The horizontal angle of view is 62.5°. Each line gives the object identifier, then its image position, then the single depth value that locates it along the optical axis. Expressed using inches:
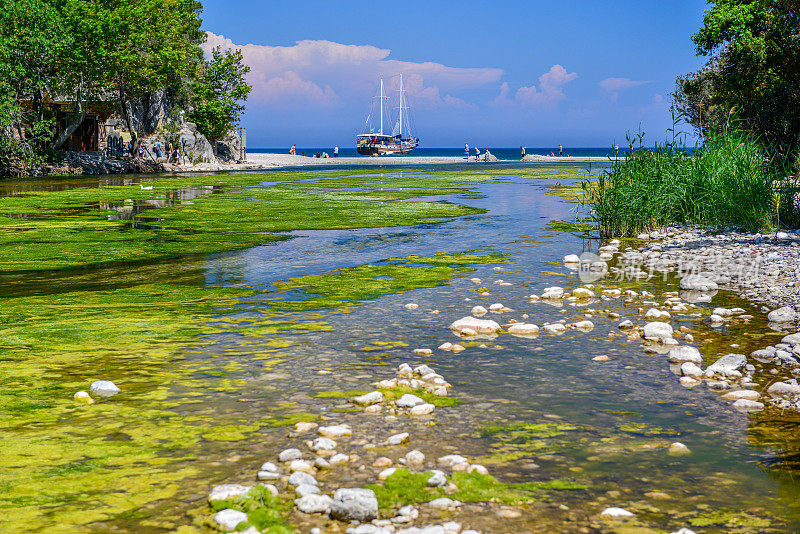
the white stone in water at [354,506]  143.0
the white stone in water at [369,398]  213.5
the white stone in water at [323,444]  178.1
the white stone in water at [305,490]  151.3
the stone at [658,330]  290.8
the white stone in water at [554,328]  305.3
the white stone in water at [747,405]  211.9
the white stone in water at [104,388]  224.2
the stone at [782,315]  319.0
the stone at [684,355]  257.3
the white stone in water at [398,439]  183.5
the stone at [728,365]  241.5
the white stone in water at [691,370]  241.6
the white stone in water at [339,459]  170.4
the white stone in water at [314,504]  146.6
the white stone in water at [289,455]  171.8
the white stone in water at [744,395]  219.6
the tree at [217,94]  2551.7
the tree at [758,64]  911.7
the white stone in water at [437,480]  158.4
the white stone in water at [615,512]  146.7
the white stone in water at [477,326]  306.8
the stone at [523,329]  303.1
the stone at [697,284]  398.6
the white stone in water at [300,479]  157.3
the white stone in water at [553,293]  374.6
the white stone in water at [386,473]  162.6
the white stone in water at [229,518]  139.8
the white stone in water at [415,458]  171.2
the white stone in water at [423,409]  206.5
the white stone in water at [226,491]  150.8
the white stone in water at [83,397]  217.8
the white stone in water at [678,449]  179.9
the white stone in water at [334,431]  187.0
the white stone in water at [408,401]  210.7
